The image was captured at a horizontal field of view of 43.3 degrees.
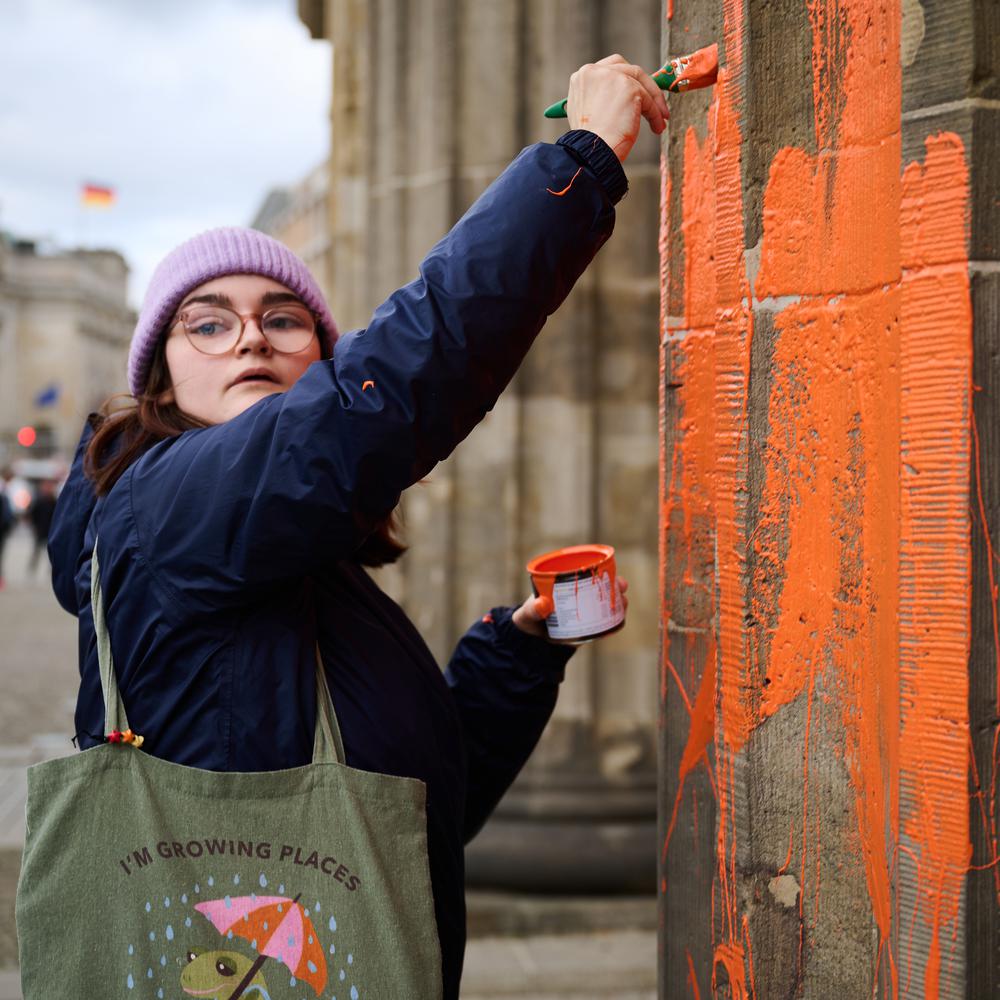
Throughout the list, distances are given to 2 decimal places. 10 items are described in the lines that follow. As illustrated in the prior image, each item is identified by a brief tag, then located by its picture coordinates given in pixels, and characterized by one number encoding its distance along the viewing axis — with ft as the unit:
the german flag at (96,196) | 232.32
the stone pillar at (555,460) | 13.38
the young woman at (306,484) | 4.61
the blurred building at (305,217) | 117.85
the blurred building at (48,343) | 229.66
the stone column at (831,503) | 4.19
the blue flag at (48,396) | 223.30
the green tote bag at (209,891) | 4.74
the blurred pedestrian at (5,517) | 56.18
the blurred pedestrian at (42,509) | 55.01
